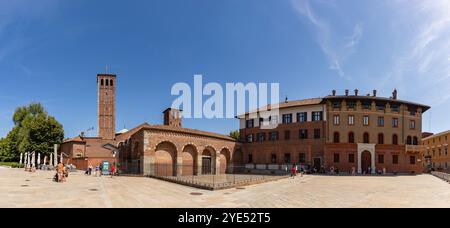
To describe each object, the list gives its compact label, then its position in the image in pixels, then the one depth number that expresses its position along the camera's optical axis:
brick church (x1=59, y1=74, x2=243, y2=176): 34.94
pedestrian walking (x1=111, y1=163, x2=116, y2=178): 30.47
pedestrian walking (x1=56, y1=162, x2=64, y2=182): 22.34
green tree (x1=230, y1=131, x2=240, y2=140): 80.55
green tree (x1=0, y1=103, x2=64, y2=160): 53.12
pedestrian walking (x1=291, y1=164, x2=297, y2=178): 32.16
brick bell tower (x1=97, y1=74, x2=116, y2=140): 65.47
